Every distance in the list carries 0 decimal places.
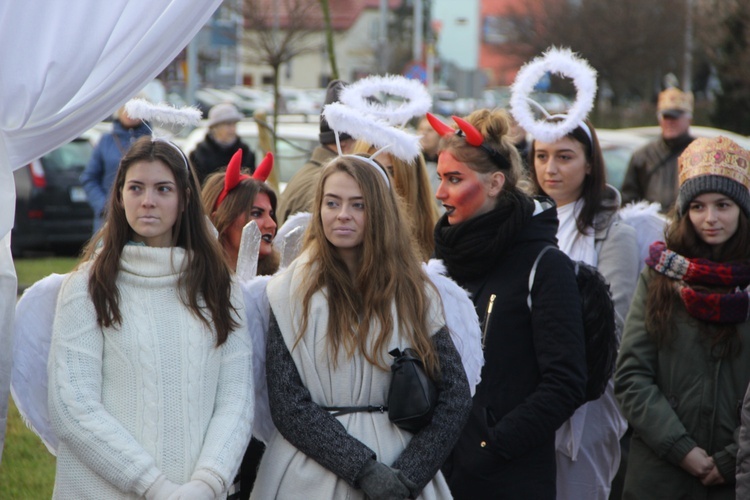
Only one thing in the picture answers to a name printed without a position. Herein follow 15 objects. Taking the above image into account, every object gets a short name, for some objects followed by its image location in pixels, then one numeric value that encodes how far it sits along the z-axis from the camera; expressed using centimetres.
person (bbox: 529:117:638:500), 967
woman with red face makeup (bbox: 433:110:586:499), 767
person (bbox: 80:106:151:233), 1913
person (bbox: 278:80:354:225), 1103
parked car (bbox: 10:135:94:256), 2835
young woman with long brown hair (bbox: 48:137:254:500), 637
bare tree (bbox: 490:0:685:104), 7782
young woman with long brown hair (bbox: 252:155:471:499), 657
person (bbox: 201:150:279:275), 912
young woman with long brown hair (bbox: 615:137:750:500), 835
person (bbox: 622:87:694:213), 1785
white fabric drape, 686
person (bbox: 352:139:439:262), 1009
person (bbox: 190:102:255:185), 1950
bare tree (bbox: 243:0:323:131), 2737
